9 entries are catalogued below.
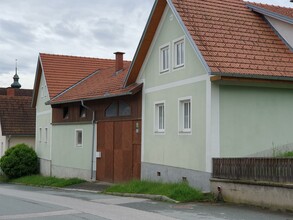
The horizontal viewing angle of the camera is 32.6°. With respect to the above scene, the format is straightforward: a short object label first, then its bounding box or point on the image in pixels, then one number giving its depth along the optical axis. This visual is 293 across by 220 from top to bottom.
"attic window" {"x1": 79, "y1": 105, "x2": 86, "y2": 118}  26.57
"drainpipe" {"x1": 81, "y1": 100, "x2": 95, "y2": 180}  25.14
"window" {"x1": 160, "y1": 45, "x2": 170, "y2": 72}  19.06
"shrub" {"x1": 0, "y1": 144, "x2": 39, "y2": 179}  33.50
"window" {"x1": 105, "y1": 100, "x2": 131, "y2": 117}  22.08
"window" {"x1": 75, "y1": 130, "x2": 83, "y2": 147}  27.30
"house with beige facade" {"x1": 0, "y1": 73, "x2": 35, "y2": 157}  40.19
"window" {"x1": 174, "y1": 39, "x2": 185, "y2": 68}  17.92
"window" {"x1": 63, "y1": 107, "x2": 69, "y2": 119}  29.09
